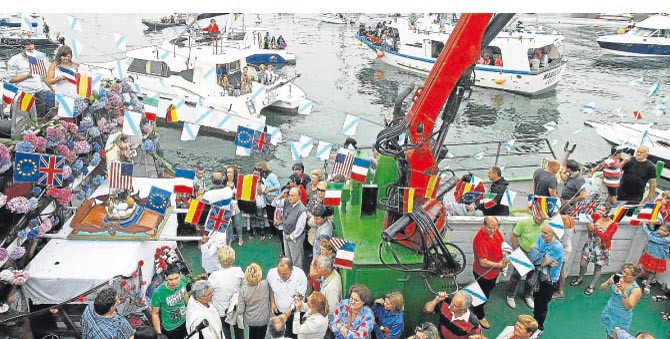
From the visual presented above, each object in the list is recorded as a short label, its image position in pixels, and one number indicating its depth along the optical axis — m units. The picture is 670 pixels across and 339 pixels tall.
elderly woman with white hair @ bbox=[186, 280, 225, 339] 5.00
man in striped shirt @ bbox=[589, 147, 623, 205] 8.98
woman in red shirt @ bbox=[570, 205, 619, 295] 7.29
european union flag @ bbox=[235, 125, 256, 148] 8.72
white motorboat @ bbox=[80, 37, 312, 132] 17.73
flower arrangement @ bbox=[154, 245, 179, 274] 6.74
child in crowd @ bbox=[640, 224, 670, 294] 7.17
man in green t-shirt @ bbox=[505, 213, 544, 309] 6.93
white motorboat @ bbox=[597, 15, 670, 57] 34.19
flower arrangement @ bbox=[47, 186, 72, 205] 6.82
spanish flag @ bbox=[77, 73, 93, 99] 7.89
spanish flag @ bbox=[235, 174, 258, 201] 7.72
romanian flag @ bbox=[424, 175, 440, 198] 6.74
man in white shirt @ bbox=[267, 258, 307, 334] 5.65
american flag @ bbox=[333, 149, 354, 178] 7.95
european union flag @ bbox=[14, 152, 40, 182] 6.00
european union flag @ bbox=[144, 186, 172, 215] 6.94
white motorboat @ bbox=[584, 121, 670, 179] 14.56
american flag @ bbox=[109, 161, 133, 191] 7.18
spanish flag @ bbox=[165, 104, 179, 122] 10.21
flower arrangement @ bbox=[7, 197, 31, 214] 6.02
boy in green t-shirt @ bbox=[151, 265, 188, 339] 5.41
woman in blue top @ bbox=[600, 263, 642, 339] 5.62
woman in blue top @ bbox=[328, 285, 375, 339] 5.20
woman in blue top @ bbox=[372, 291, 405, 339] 5.41
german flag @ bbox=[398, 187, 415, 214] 6.28
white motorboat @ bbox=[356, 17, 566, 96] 25.17
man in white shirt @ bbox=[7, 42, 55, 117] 7.90
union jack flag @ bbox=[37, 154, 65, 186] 6.20
